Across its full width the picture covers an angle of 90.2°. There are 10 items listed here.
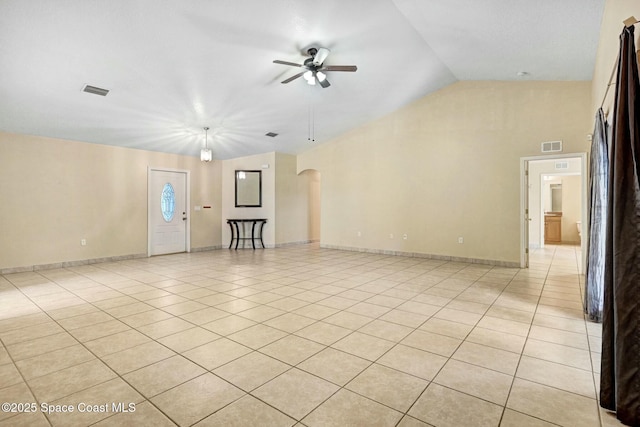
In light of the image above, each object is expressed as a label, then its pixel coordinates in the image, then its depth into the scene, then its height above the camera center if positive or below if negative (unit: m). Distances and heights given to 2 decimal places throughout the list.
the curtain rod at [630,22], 1.85 +1.10
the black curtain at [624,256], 1.68 -0.26
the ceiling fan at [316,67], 4.39 +2.02
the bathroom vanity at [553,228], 10.27 -0.65
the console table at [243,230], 9.16 -0.64
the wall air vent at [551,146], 5.67 +1.10
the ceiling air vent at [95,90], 4.64 +1.76
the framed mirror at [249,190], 9.18 +0.53
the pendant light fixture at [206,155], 6.40 +1.08
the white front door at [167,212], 7.77 -0.09
